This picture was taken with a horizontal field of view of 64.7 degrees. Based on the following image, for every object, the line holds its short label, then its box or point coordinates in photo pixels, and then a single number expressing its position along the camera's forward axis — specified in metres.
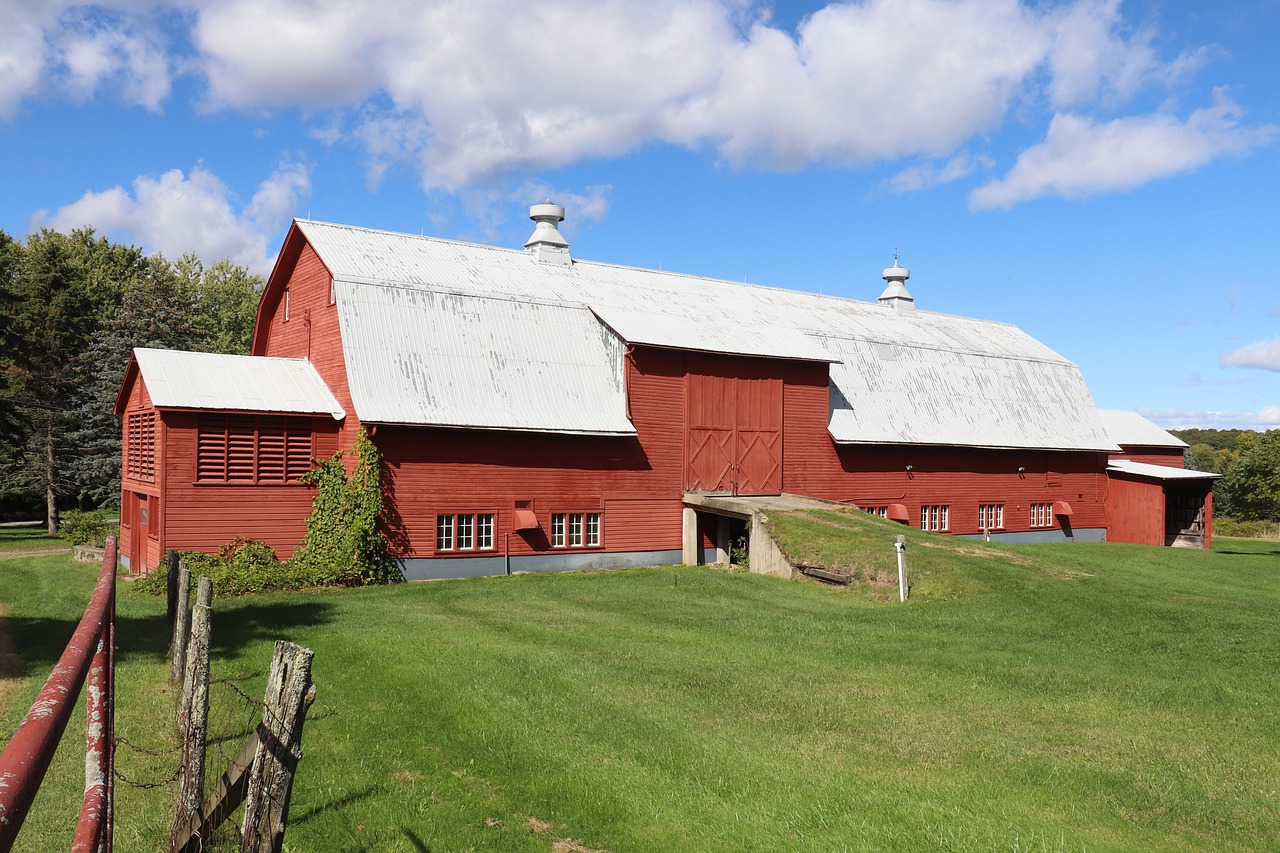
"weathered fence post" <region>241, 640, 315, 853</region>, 6.20
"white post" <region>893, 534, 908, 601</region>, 21.12
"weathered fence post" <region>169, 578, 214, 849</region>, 6.97
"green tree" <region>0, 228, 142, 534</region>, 41.88
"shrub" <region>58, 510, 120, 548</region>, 31.11
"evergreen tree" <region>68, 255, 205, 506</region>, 41.28
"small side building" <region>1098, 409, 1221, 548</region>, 39.50
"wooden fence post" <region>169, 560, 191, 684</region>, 12.51
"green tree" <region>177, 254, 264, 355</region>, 66.88
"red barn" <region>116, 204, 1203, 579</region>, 24.19
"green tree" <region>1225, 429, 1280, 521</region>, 46.92
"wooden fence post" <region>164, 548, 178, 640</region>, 15.11
